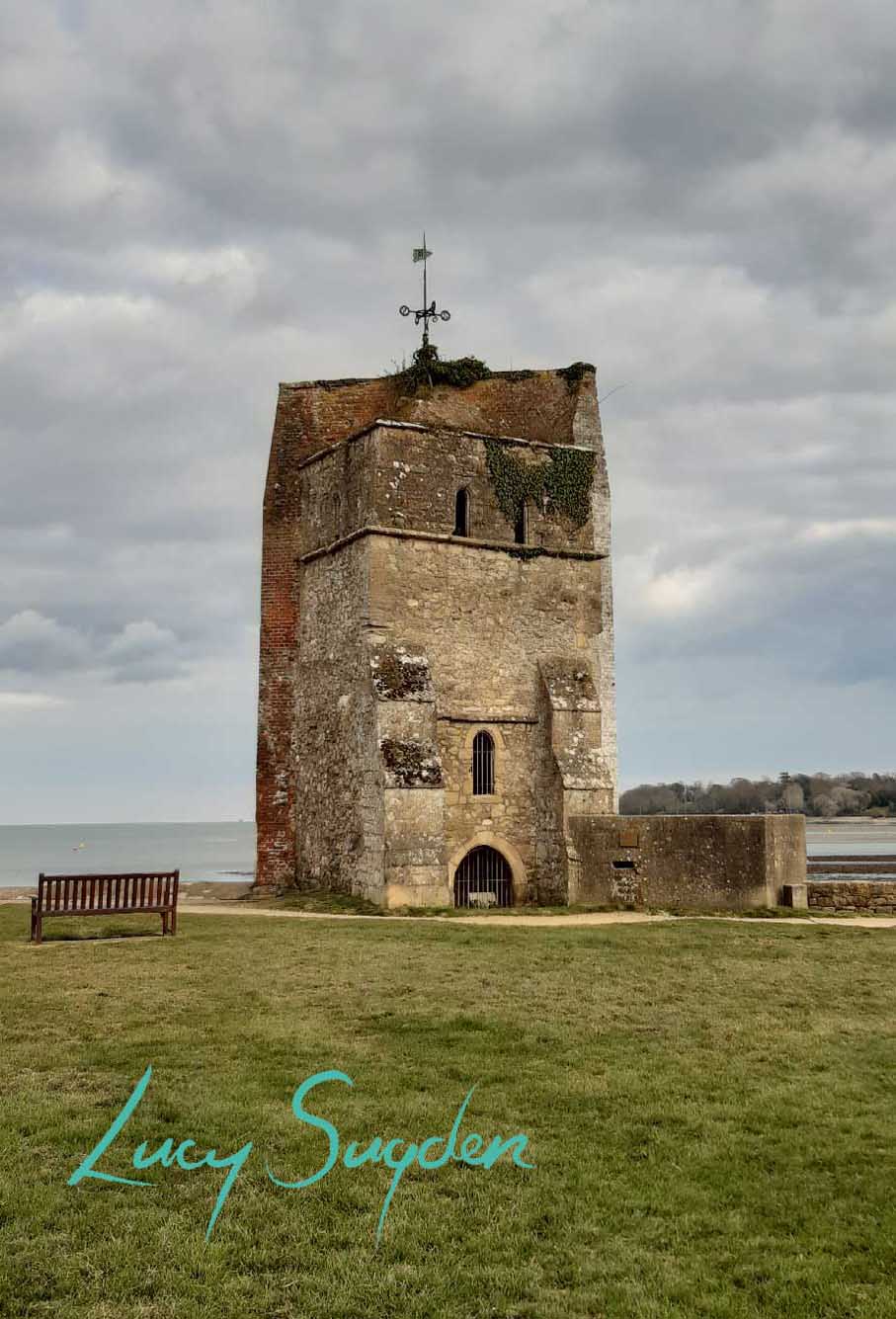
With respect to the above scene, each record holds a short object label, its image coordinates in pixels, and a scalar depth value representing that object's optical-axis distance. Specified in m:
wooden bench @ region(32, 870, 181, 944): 12.98
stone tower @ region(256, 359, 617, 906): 18.97
